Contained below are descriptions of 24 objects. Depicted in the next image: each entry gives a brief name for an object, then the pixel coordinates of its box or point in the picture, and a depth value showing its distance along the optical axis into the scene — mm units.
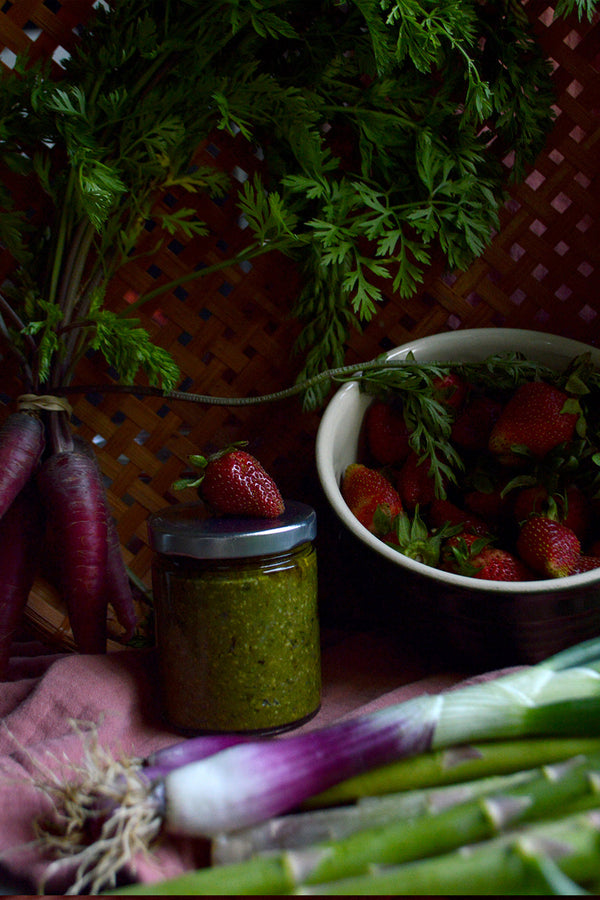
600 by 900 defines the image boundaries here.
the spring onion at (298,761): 526
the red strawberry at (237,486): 806
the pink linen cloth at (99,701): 628
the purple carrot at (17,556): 929
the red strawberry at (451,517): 911
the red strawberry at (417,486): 964
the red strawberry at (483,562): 822
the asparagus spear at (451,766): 566
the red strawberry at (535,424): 904
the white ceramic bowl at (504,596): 770
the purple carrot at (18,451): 888
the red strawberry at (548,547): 817
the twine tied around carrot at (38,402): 954
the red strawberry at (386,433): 1012
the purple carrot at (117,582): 981
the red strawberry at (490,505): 934
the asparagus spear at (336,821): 519
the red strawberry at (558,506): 886
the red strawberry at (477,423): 980
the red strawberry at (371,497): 897
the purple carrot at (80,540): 902
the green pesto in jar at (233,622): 748
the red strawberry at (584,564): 832
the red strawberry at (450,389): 984
